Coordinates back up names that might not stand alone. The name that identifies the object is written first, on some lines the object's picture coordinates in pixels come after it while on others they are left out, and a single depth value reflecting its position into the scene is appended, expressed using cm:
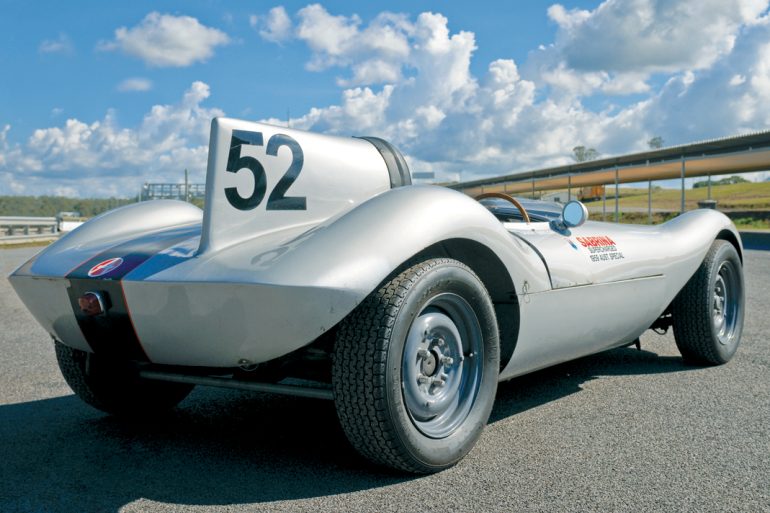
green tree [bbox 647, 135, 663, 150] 11019
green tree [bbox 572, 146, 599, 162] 7612
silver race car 254
